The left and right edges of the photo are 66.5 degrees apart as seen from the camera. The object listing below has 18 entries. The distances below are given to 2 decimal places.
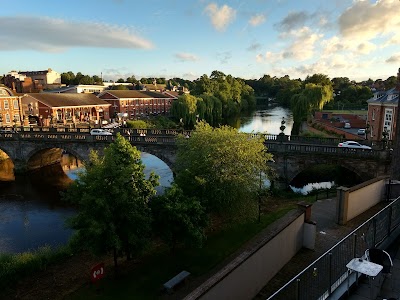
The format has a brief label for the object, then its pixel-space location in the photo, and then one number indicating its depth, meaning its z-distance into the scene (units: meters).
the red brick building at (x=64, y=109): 66.38
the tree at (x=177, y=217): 15.29
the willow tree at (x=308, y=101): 65.31
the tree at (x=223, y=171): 18.34
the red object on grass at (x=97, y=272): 14.66
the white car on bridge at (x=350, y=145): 28.05
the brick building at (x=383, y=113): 39.84
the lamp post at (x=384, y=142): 25.88
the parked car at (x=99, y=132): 37.70
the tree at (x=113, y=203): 13.73
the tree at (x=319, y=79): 96.25
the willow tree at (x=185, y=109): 75.56
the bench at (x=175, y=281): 13.77
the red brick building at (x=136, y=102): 84.35
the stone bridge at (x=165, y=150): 26.30
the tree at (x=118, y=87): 122.05
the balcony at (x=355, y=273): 6.61
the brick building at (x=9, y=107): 58.12
